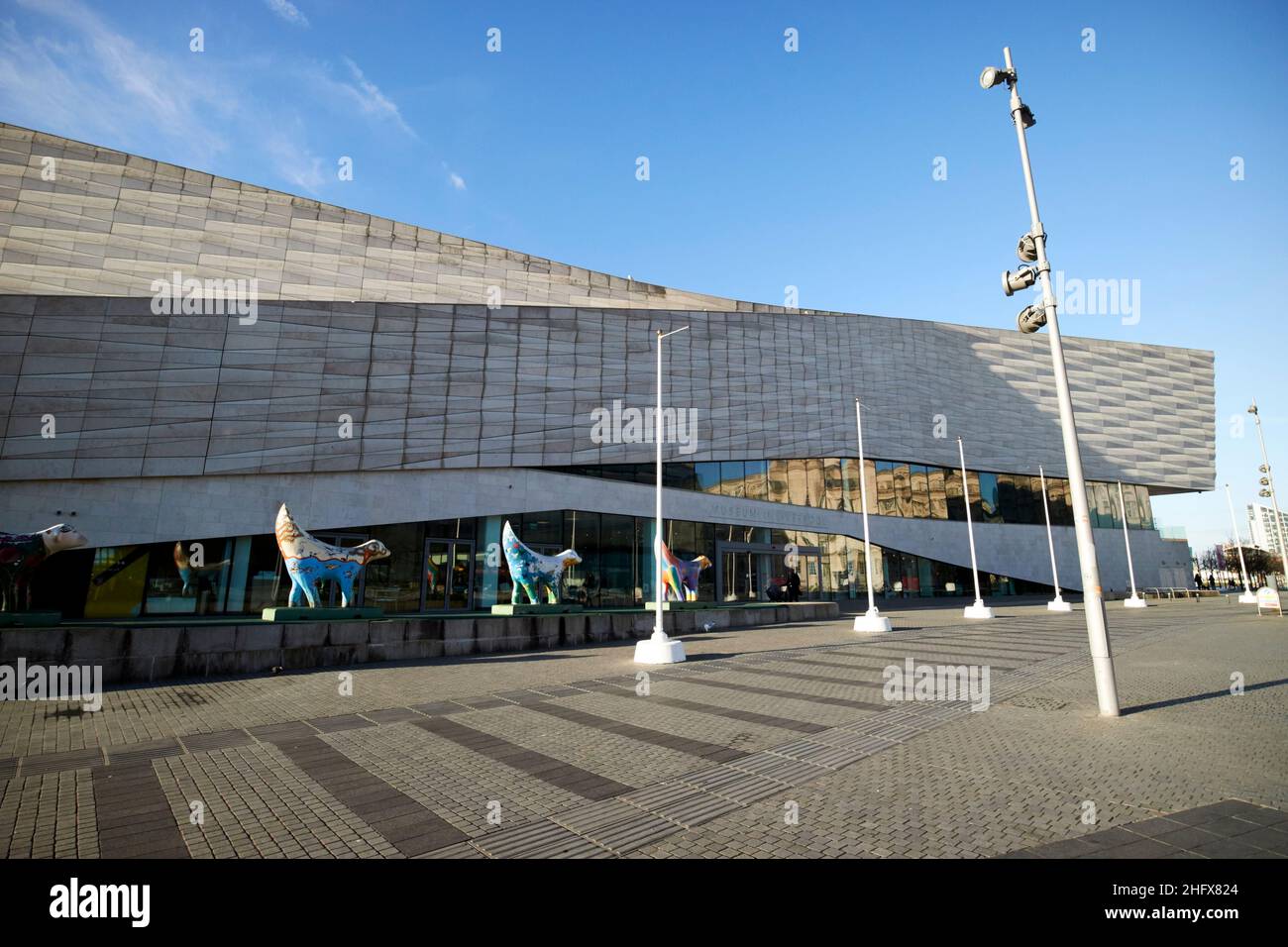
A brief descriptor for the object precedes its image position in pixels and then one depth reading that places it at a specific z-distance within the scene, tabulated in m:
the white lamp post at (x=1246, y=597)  41.81
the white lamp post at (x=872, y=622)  21.95
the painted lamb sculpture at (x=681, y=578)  28.80
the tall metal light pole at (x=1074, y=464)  8.43
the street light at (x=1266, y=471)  32.56
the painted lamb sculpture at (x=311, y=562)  17.16
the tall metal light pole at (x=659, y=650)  14.52
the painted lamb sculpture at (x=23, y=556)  14.03
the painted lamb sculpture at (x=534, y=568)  21.83
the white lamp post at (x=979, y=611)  28.56
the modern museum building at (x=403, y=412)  25.45
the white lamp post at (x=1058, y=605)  34.03
